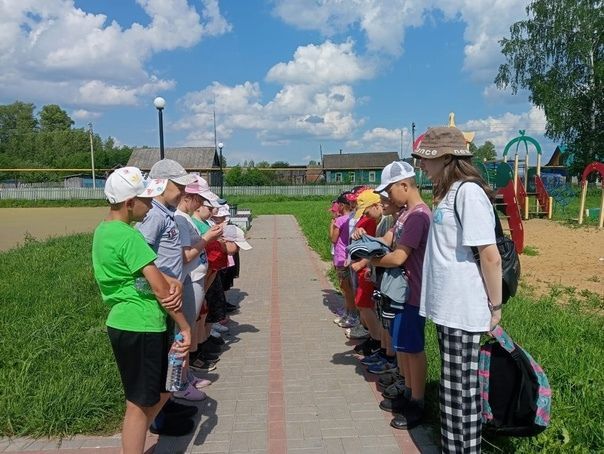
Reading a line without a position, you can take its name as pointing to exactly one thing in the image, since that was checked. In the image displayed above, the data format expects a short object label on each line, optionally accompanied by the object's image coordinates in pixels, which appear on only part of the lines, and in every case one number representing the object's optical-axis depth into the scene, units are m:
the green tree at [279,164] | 80.03
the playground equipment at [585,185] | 17.13
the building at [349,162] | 62.84
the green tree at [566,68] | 28.98
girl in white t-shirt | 2.52
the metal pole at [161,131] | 11.49
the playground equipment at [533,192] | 20.34
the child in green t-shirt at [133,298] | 2.66
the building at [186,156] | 66.62
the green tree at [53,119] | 90.56
